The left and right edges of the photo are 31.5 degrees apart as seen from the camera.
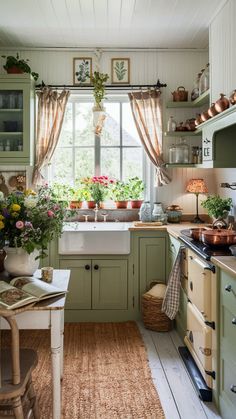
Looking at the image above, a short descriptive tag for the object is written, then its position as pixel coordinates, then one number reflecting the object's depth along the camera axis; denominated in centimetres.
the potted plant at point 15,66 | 411
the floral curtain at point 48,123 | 436
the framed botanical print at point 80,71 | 443
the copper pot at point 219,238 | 267
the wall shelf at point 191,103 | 404
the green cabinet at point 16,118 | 412
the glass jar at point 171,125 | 429
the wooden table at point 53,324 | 193
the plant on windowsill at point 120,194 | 453
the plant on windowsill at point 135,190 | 453
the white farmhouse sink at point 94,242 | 383
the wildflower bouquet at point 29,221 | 212
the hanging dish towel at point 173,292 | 330
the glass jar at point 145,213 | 423
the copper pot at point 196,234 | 300
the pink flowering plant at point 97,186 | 444
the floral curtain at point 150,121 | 437
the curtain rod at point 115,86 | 439
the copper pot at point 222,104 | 292
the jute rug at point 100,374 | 241
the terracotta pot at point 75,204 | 450
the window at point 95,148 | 457
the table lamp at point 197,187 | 423
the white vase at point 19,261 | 220
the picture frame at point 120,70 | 443
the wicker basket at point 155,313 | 367
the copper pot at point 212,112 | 307
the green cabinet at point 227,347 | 205
